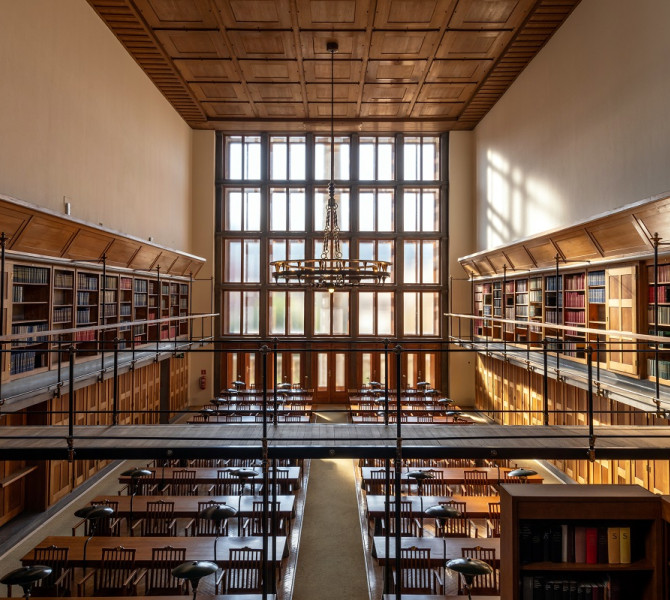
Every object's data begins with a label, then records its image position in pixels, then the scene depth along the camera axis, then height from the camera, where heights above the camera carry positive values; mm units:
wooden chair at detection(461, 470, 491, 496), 7301 -2550
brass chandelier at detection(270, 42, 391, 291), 5488 +421
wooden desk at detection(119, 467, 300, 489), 7331 -2542
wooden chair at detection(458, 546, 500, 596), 4949 -2757
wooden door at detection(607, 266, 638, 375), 6477 +2
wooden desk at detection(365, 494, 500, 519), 6117 -2474
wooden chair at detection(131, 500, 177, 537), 6070 -2598
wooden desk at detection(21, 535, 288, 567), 5160 -2564
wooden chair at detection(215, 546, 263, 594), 4980 -2694
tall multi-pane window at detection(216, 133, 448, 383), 14078 +2193
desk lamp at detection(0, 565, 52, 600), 3504 -1889
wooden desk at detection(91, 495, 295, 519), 6141 -2483
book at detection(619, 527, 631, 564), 3680 -1716
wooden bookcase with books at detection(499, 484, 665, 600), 3639 -1723
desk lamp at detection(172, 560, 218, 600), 3682 -1940
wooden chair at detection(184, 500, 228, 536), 6137 -2750
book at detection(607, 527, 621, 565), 3680 -1726
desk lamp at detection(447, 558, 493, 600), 3736 -1941
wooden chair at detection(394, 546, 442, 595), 5031 -2718
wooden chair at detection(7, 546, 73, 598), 4930 -2648
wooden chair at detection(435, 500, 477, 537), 6011 -2690
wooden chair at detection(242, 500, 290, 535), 6113 -2669
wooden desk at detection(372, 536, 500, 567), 5344 -2552
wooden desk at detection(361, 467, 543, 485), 7213 -2461
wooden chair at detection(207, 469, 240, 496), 7341 -2611
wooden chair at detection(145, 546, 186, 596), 4992 -2632
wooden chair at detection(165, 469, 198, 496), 7422 -2613
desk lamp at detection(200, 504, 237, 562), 4617 -1899
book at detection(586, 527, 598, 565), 3688 -1727
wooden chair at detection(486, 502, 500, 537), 6016 -2580
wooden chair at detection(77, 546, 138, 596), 4957 -2692
